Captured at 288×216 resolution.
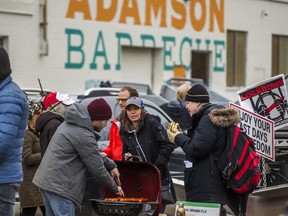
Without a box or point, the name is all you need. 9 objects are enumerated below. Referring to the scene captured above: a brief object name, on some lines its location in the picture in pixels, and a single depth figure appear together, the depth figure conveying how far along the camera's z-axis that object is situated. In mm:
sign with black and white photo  15749
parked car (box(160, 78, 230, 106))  28867
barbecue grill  12076
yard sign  12545
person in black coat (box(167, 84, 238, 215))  12767
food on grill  12598
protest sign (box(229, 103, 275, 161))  14940
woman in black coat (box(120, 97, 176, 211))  14587
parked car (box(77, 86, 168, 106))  21952
